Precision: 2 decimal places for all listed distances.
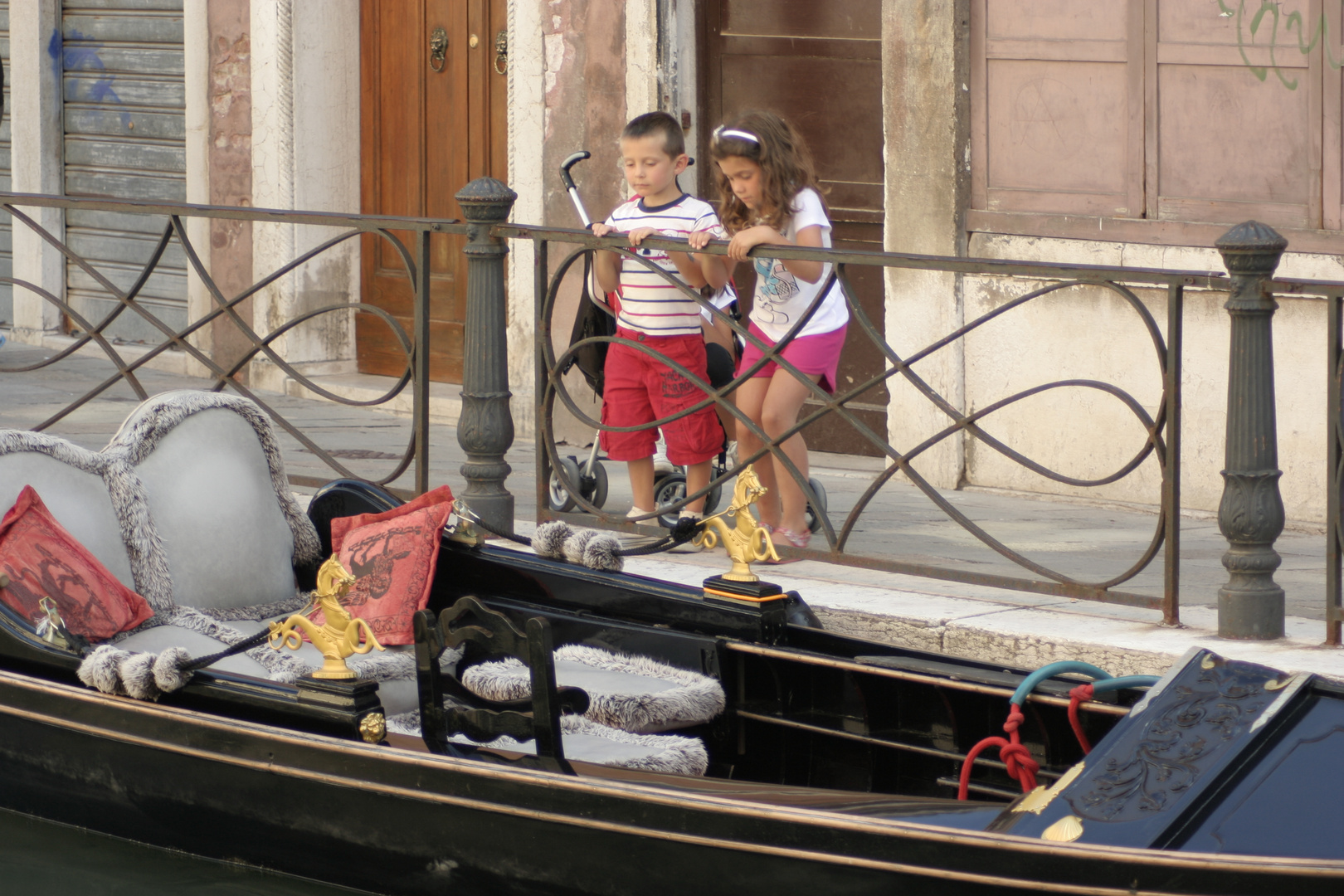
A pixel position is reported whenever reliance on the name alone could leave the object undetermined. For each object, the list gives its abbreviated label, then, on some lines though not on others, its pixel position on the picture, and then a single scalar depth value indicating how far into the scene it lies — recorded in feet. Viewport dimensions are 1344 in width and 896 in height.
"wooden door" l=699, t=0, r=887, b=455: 52.16
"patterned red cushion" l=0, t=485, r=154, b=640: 28.89
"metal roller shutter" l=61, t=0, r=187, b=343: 69.67
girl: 39.11
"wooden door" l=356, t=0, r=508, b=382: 60.80
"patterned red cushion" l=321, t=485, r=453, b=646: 31.89
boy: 40.93
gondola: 20.47
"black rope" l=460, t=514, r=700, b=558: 30.99
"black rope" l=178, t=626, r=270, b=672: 26.40
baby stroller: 42.68
